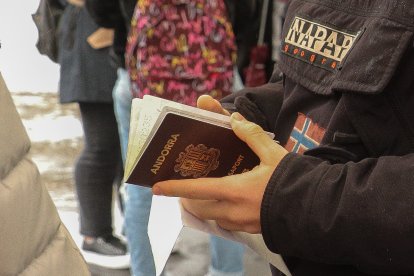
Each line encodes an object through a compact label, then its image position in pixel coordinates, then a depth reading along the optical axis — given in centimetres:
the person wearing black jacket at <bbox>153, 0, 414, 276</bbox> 83
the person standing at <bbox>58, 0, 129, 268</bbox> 228
